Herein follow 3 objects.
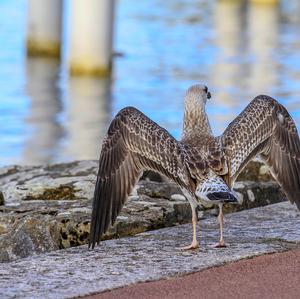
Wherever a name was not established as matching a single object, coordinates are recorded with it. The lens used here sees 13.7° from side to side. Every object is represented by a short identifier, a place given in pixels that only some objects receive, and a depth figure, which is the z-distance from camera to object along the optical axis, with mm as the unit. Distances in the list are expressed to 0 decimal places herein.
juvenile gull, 7516
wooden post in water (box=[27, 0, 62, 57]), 24688
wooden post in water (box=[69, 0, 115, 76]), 22797
